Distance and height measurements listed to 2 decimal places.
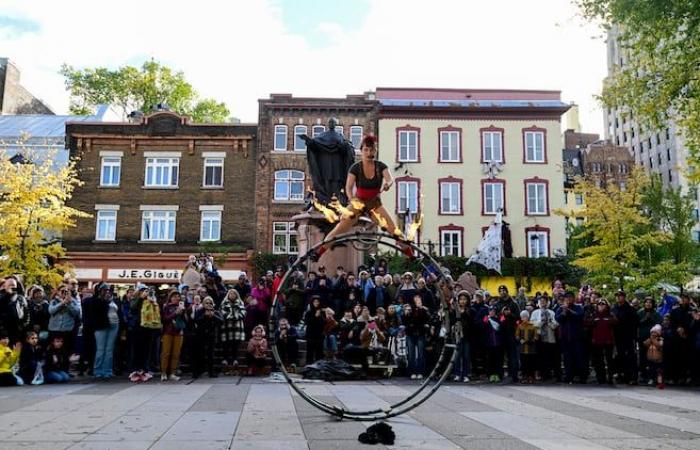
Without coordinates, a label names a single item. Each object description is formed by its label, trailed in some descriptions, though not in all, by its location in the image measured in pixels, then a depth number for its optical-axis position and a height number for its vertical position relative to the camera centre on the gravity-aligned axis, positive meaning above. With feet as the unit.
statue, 56.29 +13.17
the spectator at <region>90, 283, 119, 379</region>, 45.03 -2.13
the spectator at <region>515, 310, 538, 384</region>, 46.68 -2.86
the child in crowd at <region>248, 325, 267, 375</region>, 46.73 -3.54
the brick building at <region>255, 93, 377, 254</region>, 129.49 +33.56
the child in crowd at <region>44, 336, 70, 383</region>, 42.65 -4.40
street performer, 24.41 +4.83
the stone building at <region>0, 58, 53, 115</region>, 161.48 +55.76
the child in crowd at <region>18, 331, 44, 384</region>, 41.70 -4.23
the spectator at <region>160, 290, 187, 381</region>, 44.55 -2.74
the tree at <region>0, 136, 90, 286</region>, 92.02 +12.25
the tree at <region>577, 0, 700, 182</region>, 52.75 +24.41
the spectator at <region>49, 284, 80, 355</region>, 45.52 -1.30
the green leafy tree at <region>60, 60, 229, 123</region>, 171.25 +58.79
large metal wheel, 20.85 -0.50
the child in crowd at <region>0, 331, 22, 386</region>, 39.93 -4.10
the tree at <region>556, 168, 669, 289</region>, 92.79 +10.83
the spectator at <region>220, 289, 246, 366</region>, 46.16 -1.13
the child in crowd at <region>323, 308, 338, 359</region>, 32.29 -1.81
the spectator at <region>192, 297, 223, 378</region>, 45.42 -2.16
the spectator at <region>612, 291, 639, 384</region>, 47.16 -2.35
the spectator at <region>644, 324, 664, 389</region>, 44.50 -3.07
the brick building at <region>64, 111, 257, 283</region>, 126.41 +22.25
